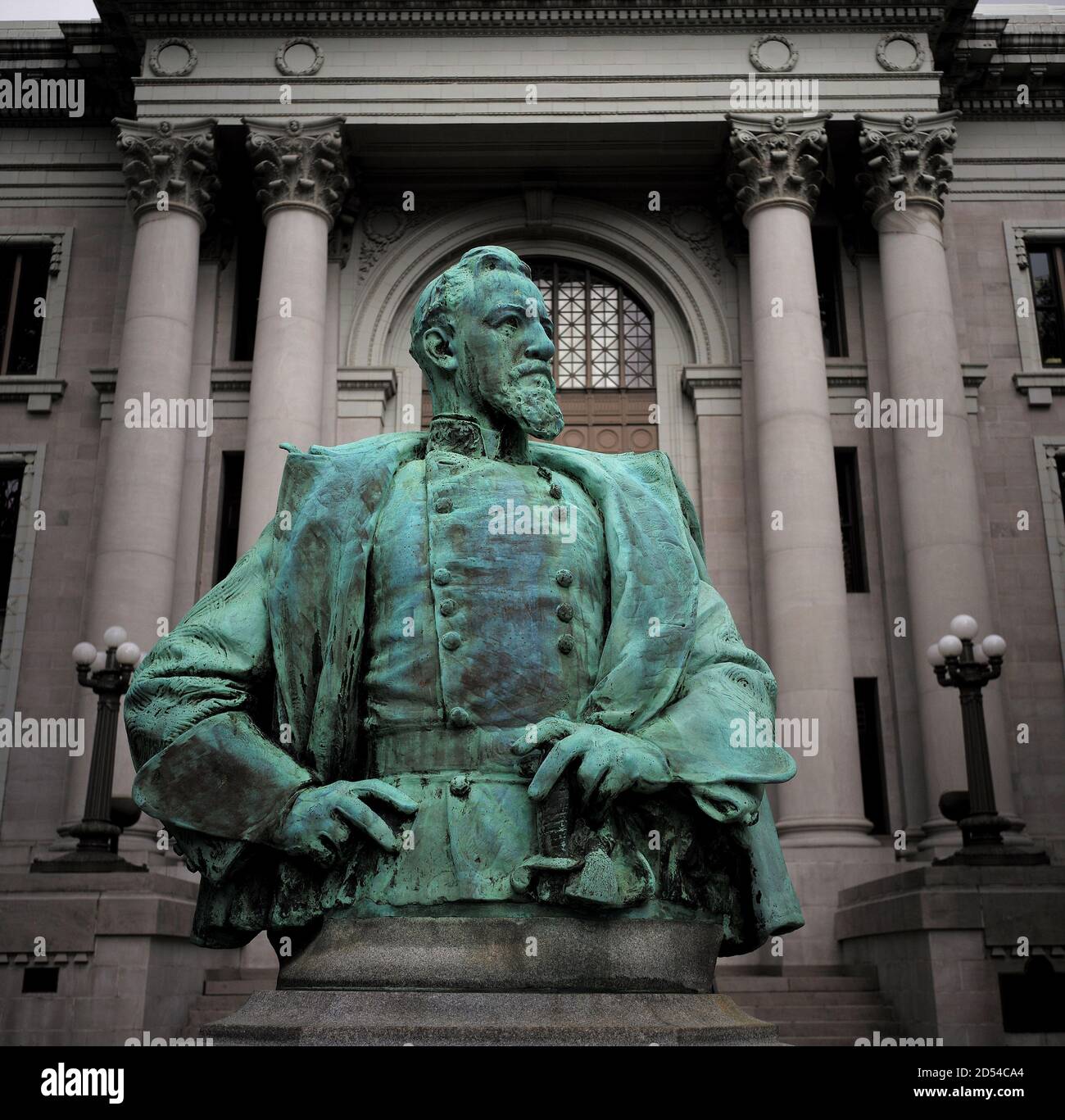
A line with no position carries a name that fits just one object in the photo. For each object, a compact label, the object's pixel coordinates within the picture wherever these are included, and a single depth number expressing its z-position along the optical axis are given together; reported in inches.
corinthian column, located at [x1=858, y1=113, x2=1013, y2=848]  743.1
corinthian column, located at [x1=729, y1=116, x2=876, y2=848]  711.1
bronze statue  101.4
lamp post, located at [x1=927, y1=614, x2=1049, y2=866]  543.2
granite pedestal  90.3
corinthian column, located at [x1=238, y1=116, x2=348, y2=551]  775.7
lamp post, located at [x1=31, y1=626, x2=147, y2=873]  536.7
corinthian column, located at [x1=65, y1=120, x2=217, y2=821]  754.8
